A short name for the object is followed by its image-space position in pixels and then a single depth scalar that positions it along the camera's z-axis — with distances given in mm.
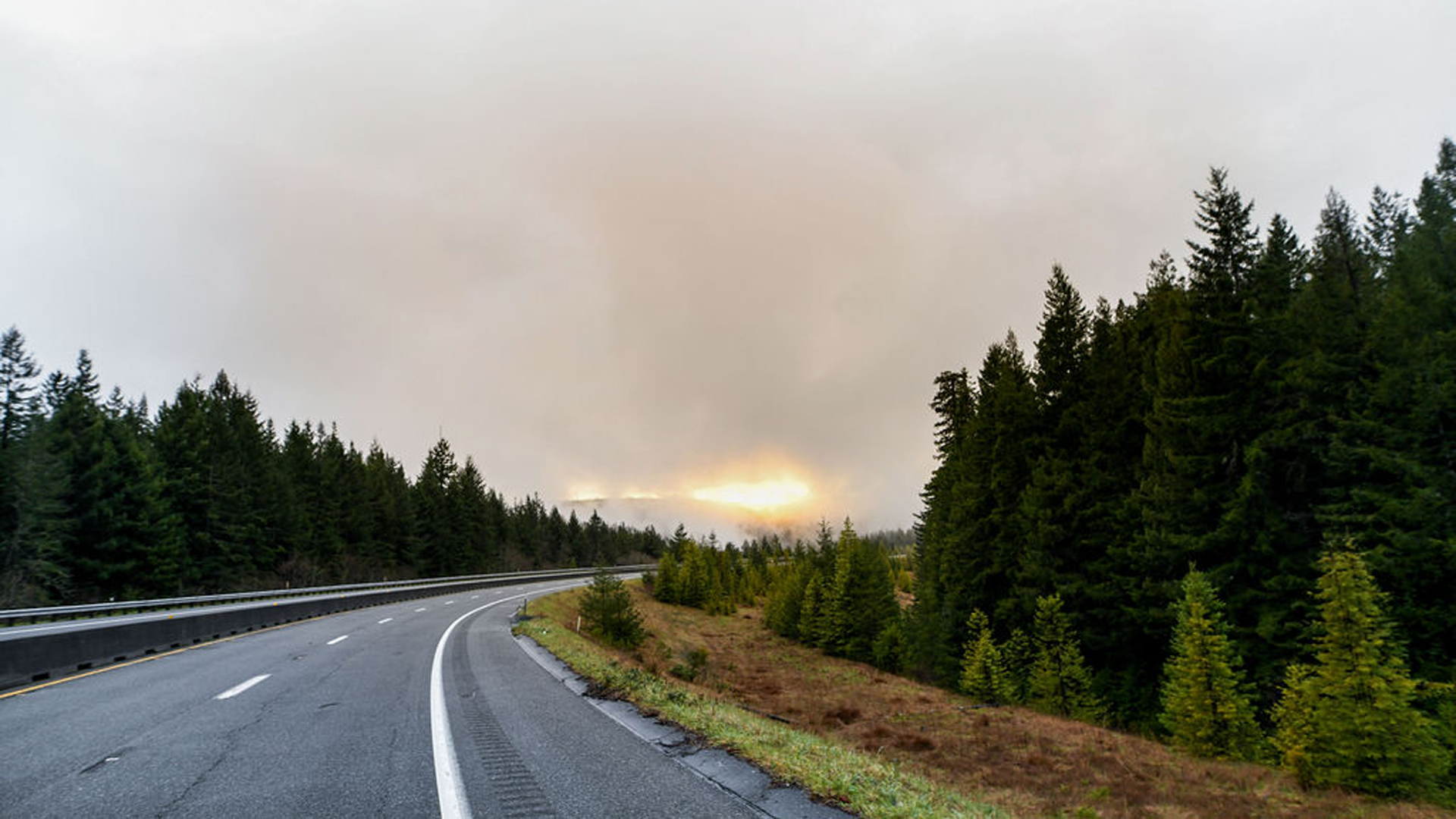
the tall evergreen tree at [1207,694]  20000
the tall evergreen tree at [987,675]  31203
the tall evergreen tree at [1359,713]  14461
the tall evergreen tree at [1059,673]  28719
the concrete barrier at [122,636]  11961
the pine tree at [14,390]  38875
